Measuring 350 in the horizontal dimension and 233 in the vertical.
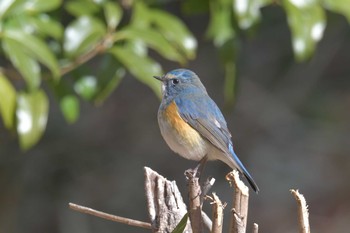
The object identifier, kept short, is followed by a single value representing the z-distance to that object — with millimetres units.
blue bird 8039
